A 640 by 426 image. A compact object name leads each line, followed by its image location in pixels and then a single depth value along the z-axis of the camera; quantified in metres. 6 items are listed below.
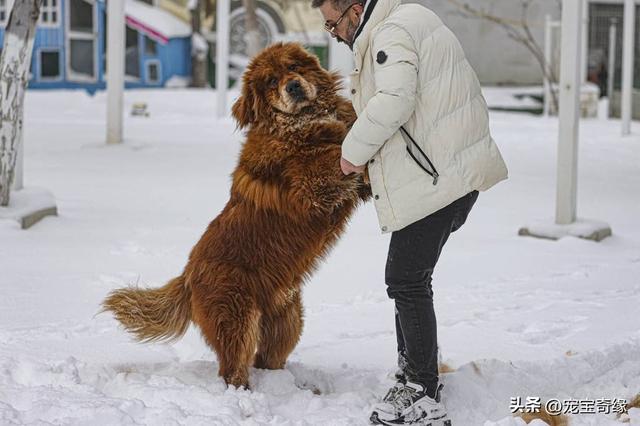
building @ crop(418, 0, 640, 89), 22.52
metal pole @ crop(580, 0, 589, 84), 18.94
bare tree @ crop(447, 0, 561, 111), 21.91
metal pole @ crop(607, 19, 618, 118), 21.17
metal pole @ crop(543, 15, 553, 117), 19.42
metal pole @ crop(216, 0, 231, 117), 15.67
